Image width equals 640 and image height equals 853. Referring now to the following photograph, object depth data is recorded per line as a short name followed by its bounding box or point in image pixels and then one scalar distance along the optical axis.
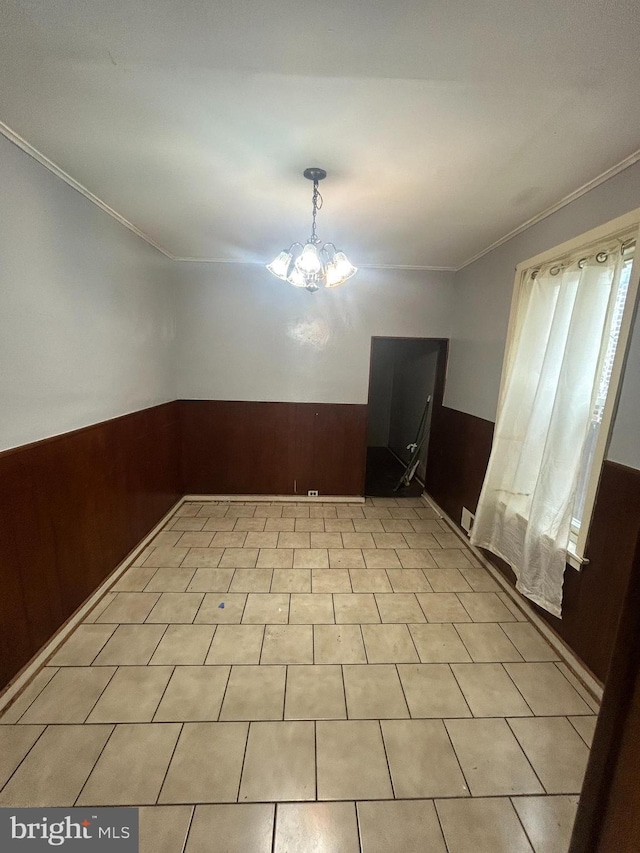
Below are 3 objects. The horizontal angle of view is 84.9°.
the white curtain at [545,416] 1.81
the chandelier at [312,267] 1.86
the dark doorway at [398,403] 4.25
